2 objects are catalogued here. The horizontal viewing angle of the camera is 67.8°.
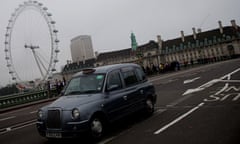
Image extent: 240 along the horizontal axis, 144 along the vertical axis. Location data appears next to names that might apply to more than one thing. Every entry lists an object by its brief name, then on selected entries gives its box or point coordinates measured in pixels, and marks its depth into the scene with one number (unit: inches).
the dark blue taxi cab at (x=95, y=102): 167.1
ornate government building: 3279.9
